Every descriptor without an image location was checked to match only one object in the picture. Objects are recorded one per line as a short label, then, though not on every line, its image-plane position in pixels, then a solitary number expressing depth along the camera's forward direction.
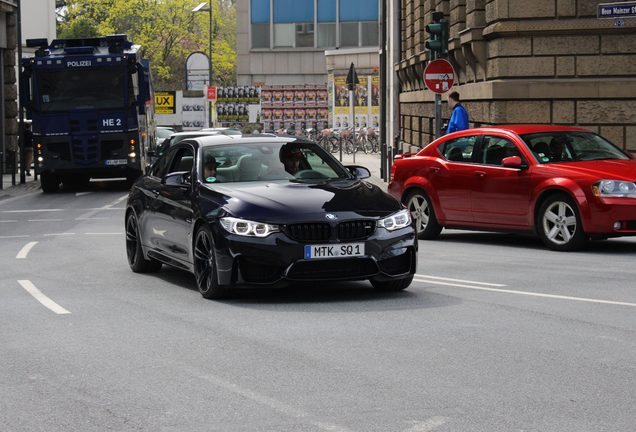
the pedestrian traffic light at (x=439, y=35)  24.05
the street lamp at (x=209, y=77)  68.97
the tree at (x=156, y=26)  99.50
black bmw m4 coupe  10.80
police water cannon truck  31.91
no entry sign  24.45
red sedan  15.46
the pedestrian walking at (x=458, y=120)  23.19
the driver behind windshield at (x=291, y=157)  12.28
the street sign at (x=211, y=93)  68.44
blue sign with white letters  20.39
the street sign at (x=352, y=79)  38.41
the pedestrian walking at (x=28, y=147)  40.91
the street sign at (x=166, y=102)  73.94
